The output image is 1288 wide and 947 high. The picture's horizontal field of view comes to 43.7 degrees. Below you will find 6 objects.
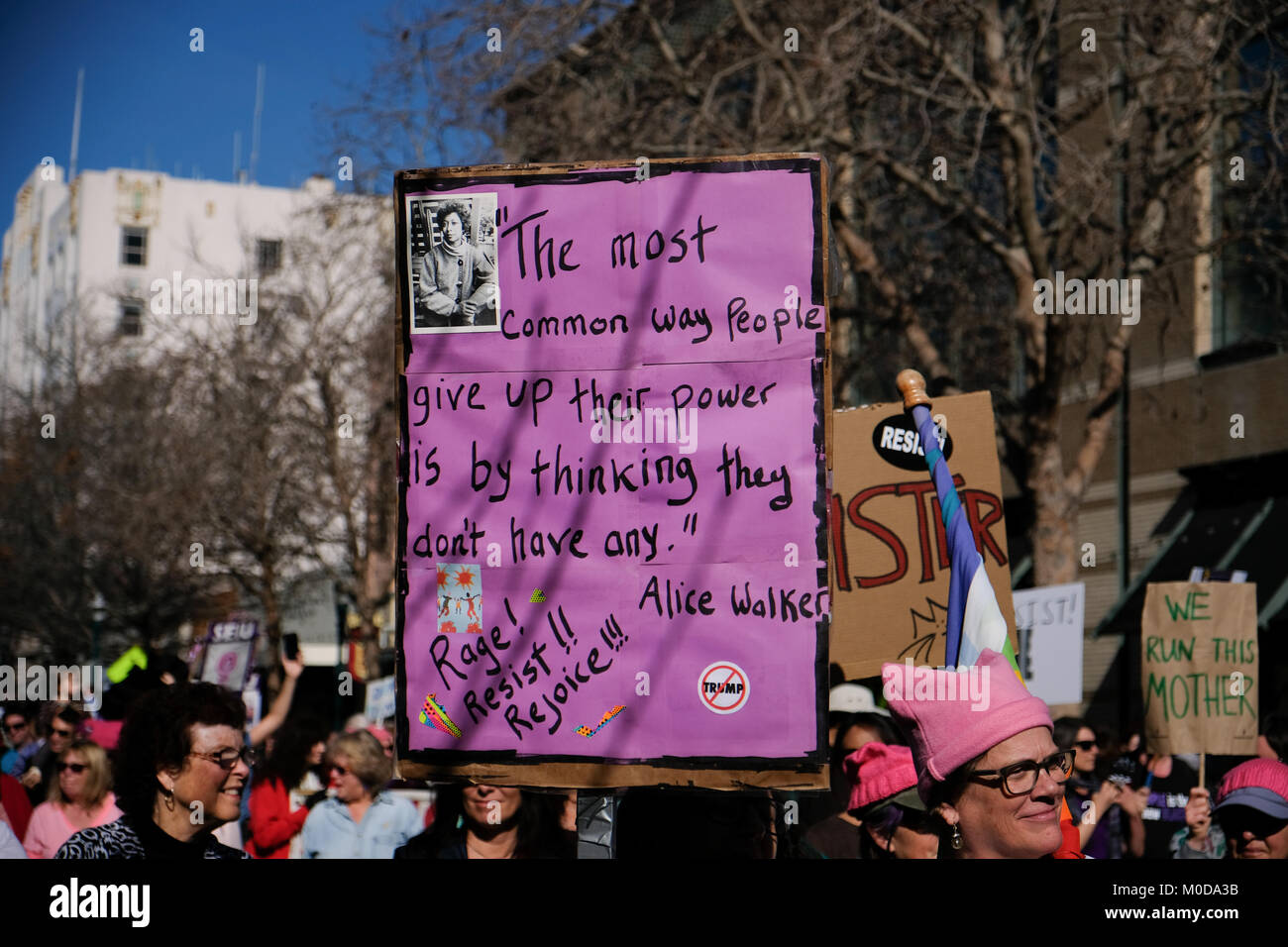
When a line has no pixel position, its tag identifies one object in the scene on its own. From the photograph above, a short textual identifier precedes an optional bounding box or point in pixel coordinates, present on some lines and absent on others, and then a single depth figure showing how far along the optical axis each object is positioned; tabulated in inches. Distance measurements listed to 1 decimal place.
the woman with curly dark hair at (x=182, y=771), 159.9
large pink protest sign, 147.8
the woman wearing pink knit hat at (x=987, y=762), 129.0
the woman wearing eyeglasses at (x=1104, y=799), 298.8
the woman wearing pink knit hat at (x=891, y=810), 158.4
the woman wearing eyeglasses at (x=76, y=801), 265.7
